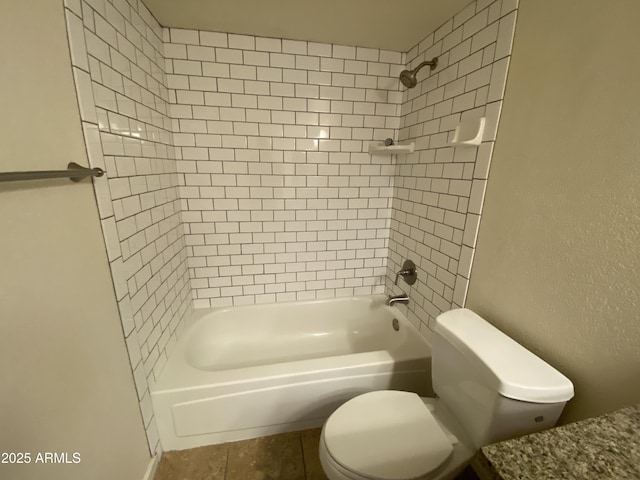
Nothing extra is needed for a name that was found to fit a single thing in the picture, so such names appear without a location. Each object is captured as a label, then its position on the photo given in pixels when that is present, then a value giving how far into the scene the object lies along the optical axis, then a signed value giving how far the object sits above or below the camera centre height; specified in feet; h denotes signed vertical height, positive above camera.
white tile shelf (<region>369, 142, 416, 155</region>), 5.33 +0.49
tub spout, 5.87 -2.68
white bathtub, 4.25 -3.55
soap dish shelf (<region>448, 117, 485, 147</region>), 3.65 +0.58
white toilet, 2.57 -2.74
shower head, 4.67 +1.74
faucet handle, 5.56 -2.04
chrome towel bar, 1.73 -0.06
